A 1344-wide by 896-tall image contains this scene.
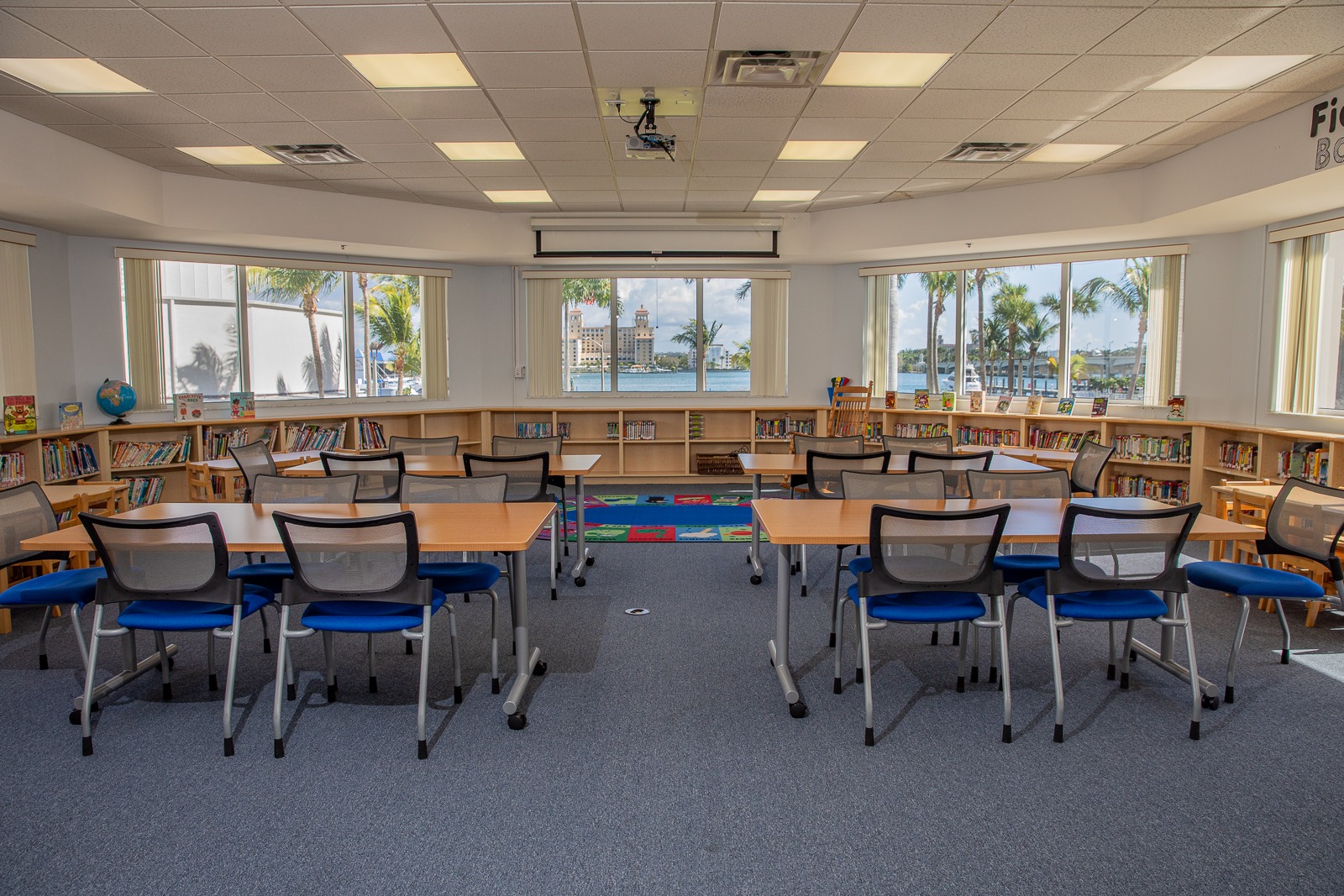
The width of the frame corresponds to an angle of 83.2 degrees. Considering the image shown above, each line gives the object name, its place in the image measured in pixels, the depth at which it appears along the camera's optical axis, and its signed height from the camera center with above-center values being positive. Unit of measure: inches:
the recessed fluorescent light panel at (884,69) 185.8 +78.8
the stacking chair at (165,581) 119.6 -32.3
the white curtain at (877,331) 404.8 +26.7
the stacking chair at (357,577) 118.6 -31.4
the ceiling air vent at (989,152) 257.9 +79.1
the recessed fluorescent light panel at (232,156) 258.7 +78.0
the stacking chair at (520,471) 198.4 -24.1
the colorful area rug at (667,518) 280.3 -56.6
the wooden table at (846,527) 133.0 -26.8
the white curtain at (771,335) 414.0 +24.8
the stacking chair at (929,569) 121.6 -30.9
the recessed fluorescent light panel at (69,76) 182.7 +75.7
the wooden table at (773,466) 220.1 -25.8
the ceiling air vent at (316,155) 258.2 +78.3
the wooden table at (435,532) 128.6 -27.5
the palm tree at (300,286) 354.9 +44.4
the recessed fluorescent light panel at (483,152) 259.4 +79.5
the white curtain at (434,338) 393.4 +22.1
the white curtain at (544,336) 411.2 +23.9
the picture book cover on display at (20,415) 247.4 -12.0
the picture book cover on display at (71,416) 275.6 -13.5
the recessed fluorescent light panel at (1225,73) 182.7 +76.9
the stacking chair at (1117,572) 123.3 -32.1
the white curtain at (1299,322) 260.4 +20.6
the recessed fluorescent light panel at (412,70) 185.2 +78.1
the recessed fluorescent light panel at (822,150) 256.2 +79.8
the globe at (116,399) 298.7 -7.9
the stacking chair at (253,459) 222.7 -23.8
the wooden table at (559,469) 217.0 -25.9
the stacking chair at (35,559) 138.1 -35.6
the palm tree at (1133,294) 329.1 +38.7
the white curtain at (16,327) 261.7 +18.3
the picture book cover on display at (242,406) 327.6 -11.5
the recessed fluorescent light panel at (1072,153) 257.3 +79.2
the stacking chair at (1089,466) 214.2 -24.6
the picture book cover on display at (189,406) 316.2 -11.5
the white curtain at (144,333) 315.0 +19.0
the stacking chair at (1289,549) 145.4 -34.8
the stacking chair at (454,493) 154.6 -24.9
